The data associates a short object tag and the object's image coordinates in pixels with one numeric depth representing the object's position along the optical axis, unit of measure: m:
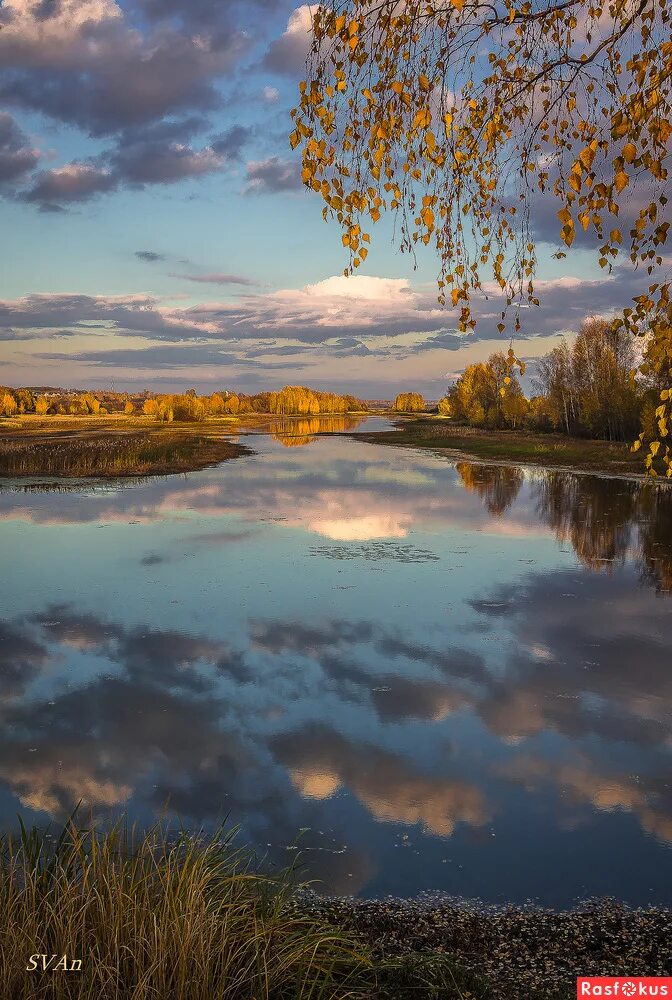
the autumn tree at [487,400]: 88.56
